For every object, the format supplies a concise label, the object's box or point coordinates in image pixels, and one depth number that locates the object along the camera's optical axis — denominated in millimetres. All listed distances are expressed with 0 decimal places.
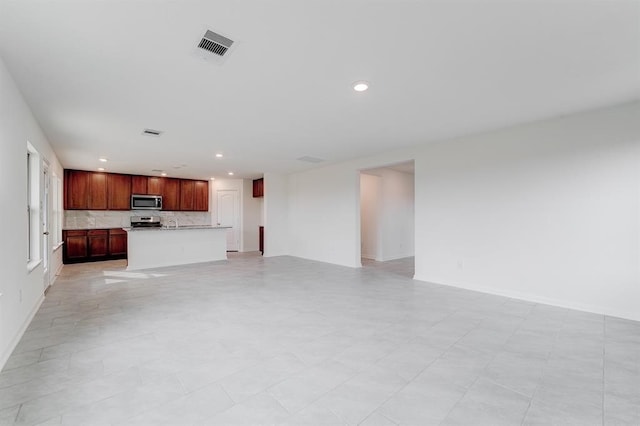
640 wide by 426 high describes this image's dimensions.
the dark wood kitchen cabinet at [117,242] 7984
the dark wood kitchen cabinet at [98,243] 7627
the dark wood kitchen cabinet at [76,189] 7609
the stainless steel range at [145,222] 8656
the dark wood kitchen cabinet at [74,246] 7250
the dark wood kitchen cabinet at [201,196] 9594
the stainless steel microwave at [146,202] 8500
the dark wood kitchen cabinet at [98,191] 7934
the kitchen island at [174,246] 6484
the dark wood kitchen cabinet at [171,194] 9055
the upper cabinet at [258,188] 9398
